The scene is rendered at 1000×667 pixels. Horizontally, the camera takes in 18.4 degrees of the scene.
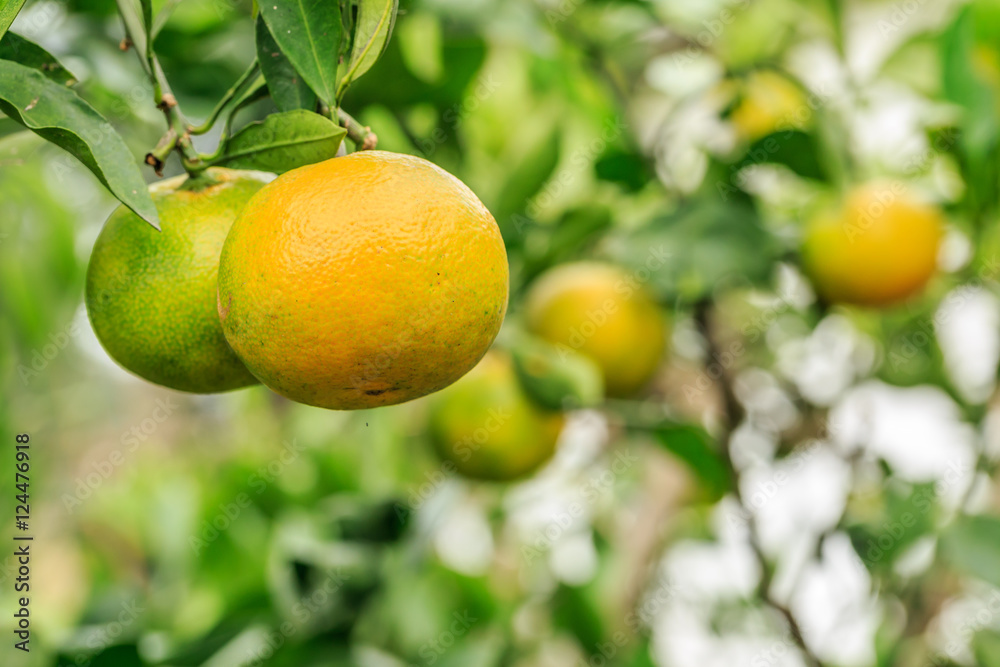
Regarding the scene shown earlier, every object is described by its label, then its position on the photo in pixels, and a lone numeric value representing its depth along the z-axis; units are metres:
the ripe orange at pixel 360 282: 0.73
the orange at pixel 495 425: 1.05
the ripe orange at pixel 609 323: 1.13
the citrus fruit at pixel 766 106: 1.11
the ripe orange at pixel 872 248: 1.06
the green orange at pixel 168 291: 0.76
